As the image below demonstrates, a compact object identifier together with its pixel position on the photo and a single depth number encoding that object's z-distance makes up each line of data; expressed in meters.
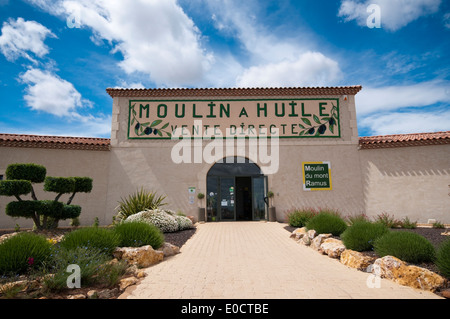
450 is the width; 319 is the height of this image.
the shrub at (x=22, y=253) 4.27
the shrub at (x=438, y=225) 10.70
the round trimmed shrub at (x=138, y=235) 6.36
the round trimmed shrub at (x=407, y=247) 5.16
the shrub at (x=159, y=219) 9.52
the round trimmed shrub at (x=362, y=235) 6.32
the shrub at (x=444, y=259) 4.39
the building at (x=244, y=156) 13.14
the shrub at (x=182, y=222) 10.46
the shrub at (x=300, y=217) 10.88
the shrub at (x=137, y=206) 10.83
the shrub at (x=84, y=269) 3.92
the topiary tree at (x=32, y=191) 9.18
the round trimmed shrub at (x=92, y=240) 5.36
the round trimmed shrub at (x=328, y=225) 8.38
